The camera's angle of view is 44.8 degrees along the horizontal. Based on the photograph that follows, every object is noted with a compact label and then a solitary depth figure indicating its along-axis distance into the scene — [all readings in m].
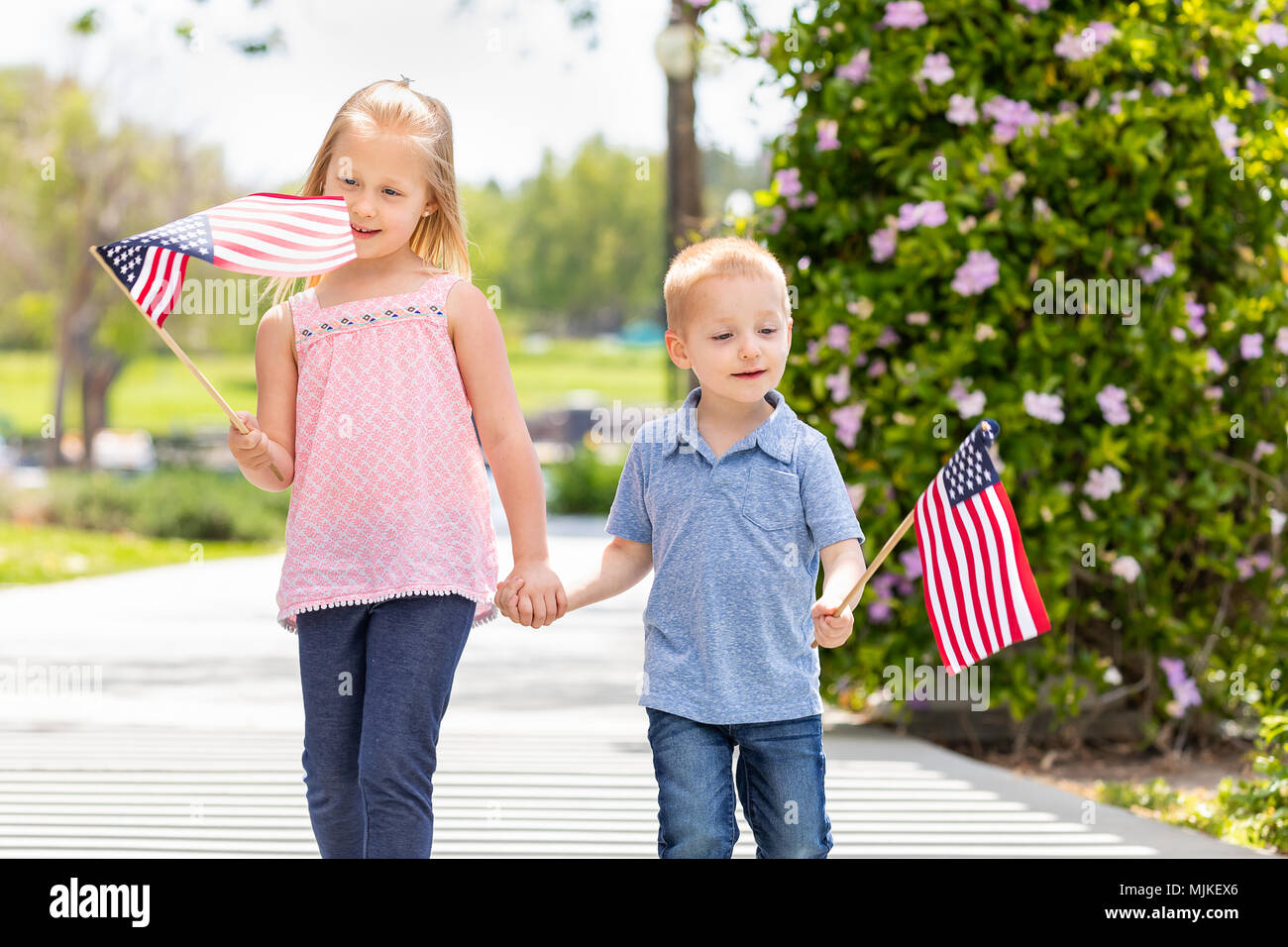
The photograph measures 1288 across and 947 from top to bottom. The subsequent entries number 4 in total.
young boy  3.03
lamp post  11.20
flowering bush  6.00
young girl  3.13
